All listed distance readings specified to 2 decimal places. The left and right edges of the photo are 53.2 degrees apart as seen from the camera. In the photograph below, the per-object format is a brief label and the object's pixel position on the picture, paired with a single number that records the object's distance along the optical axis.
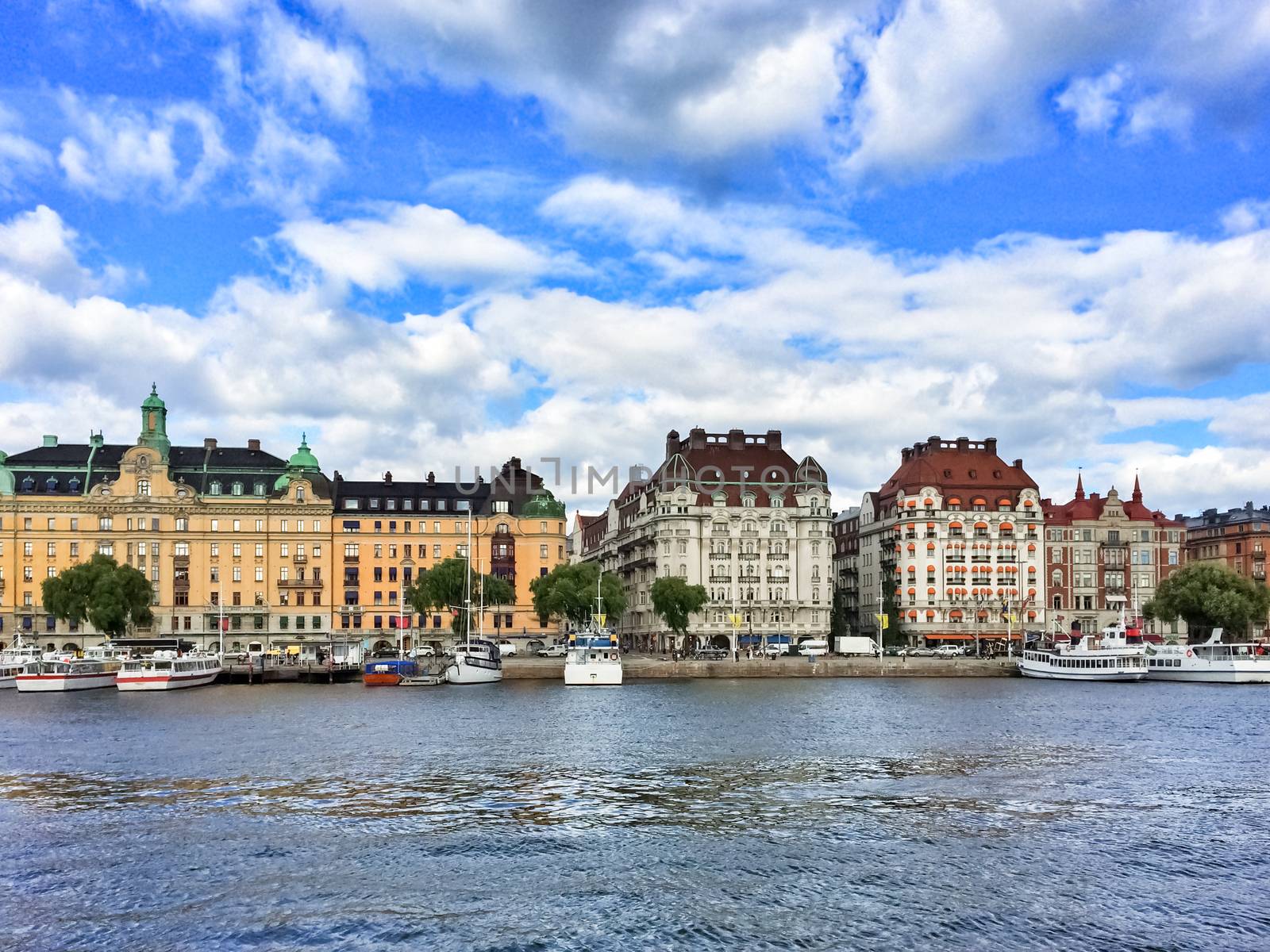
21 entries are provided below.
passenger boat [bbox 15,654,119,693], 120.81
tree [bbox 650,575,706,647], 157.88
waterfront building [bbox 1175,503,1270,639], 196.62
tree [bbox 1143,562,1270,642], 154.12
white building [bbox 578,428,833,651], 181.50
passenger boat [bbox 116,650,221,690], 120.81
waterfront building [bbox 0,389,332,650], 169.75
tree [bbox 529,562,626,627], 155.50
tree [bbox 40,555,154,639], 142.12
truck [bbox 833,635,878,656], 162.88
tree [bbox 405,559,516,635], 153.75
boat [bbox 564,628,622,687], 124.75
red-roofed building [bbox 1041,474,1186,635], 190.12
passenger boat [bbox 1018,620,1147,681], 134.88
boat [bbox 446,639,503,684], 126.75
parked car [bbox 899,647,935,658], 166.38
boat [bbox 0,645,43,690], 125.56
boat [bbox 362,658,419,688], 127.00
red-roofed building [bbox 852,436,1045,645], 185.12
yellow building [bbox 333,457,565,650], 179.38
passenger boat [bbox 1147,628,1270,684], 133.50
